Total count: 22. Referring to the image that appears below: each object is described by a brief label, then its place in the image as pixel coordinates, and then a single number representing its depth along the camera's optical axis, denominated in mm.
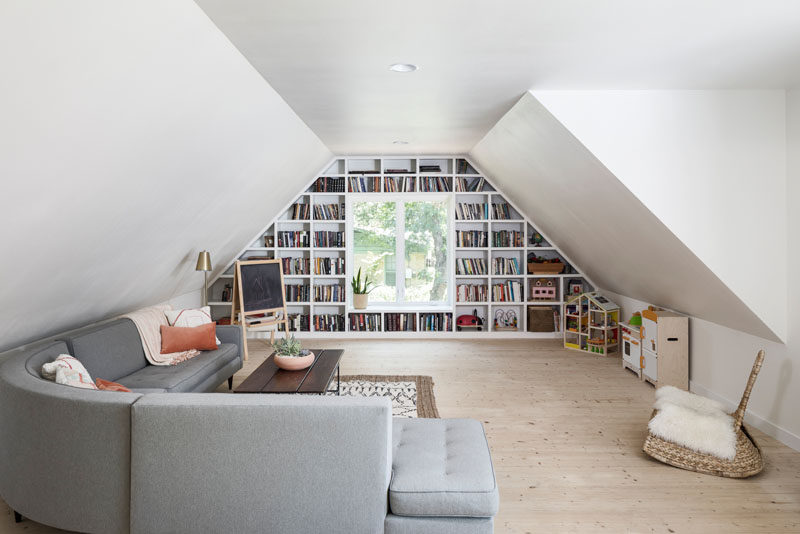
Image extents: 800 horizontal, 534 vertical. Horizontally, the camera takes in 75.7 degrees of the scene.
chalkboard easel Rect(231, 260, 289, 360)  5980
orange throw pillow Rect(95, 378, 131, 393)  2689
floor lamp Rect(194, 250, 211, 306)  5133
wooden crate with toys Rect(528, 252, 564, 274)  6719
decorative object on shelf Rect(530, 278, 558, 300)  6785
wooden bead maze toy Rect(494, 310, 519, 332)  6914
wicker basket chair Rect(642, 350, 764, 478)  2904
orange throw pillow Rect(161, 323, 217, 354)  4273
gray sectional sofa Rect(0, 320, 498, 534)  2023
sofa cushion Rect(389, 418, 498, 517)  2012
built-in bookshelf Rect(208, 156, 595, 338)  6793
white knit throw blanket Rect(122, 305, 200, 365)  4086
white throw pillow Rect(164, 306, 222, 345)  4426
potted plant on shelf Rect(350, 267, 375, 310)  6738
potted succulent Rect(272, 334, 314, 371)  3869
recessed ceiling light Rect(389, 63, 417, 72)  3090
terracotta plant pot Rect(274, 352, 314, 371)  3863
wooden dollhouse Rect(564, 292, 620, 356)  5938
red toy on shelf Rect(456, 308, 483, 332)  6840
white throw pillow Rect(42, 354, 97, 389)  2543
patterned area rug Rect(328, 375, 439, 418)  4043
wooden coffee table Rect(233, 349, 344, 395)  3426
